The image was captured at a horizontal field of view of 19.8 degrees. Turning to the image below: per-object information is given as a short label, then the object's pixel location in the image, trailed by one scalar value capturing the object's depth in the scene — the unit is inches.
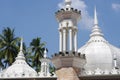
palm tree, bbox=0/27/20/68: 1753.2
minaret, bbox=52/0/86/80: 618.8
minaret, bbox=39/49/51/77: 1352.9
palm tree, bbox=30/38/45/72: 1879.1
